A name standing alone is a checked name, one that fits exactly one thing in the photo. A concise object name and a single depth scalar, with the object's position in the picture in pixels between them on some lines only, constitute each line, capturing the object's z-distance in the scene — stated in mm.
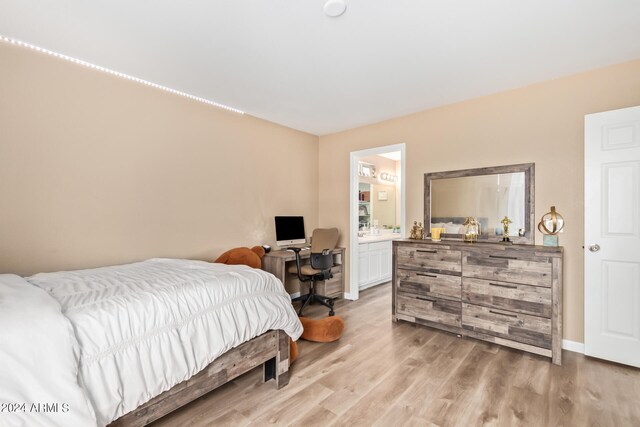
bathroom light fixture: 6070
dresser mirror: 2969
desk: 3648
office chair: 3652
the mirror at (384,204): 5953
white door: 2393
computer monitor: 4051
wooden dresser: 2529
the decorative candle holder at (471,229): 3161
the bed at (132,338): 1086
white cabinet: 4730
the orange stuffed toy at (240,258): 3293
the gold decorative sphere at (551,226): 2768
